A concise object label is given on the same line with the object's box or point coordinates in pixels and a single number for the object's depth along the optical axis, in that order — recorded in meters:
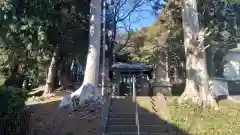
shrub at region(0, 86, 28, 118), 4.16
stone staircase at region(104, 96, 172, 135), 5.68
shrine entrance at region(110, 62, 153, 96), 12.71
